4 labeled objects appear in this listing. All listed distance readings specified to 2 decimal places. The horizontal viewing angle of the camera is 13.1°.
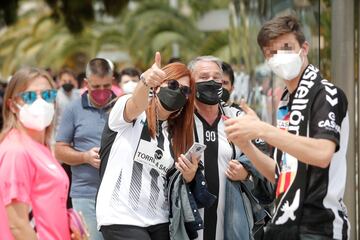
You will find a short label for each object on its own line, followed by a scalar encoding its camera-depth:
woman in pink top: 8.27
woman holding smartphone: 9.91
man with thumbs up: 7.65
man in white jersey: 10.94
